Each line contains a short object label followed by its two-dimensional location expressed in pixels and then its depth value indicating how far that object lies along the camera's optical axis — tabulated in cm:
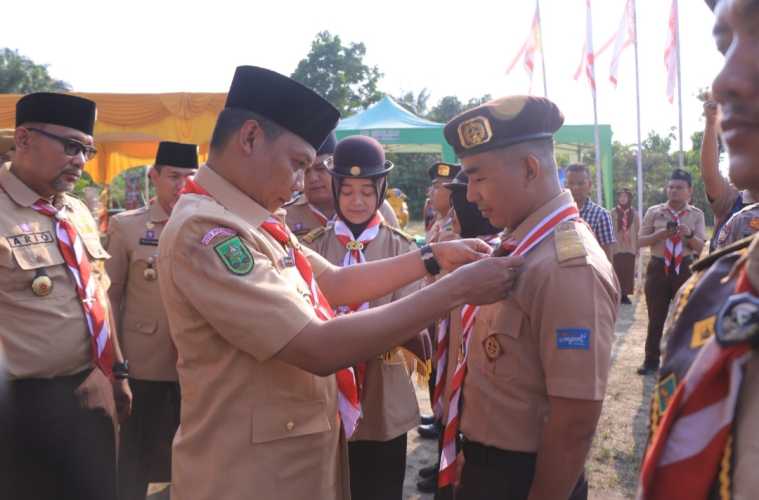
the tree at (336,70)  4709
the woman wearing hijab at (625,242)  1150
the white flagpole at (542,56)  1262
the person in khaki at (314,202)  441
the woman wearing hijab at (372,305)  342
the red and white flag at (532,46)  1285
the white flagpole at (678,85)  1219
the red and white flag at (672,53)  1221
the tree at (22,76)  3934
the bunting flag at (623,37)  1243
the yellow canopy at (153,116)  948
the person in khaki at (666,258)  736
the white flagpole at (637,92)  1239
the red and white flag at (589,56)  1240
